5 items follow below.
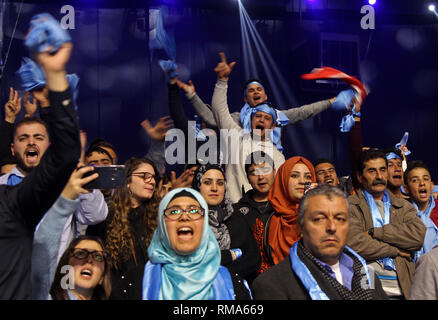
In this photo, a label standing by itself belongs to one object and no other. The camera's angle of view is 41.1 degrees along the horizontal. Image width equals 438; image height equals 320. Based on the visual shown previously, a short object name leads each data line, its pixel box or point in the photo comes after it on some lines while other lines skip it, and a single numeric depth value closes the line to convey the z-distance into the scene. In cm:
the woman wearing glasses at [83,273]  292
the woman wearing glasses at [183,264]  284
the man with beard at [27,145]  326
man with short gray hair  273
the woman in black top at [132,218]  348
